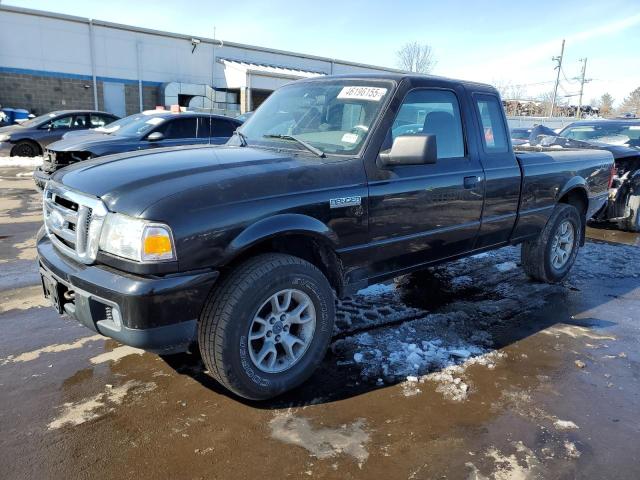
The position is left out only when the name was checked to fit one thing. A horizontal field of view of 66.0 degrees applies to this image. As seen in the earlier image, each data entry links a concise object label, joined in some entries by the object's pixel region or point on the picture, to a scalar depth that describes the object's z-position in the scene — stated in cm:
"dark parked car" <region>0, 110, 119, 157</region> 1334
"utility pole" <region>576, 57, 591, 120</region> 5239
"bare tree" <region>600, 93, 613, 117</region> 7905
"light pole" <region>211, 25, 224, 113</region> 2767
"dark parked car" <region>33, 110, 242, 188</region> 822
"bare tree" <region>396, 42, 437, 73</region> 5339
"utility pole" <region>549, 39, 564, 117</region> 4372
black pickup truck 254
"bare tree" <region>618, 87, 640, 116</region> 6716
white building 2247
